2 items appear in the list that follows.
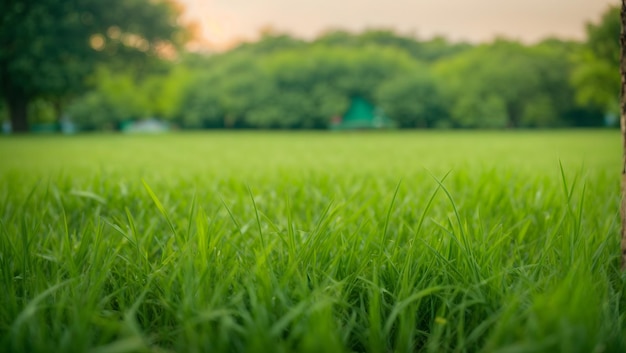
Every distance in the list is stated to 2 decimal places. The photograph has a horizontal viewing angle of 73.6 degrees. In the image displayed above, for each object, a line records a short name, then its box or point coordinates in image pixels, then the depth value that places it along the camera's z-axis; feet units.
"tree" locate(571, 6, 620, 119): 74.43
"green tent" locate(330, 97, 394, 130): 107.14
